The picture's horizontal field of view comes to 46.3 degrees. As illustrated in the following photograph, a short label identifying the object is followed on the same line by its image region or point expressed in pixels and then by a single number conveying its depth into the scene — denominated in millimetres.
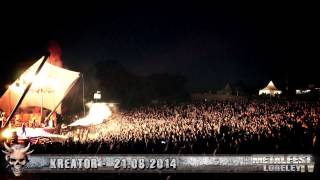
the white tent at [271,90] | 40719
